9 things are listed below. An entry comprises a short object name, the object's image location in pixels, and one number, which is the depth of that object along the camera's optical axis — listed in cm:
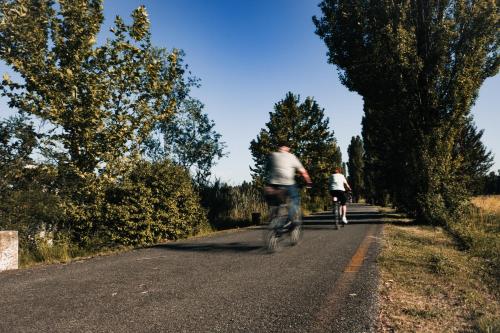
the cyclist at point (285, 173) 784
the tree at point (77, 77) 1062
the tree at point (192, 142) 2495
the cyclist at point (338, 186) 1302
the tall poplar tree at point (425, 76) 1638
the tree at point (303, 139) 3409
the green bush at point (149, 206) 1038
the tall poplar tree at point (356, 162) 6562
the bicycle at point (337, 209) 1323
